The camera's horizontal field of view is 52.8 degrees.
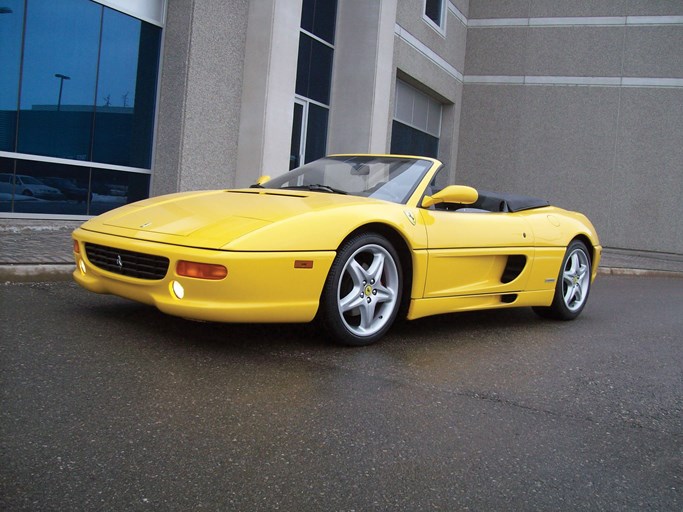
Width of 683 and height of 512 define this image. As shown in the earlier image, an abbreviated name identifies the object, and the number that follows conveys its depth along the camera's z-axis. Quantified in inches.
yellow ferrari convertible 134.6
